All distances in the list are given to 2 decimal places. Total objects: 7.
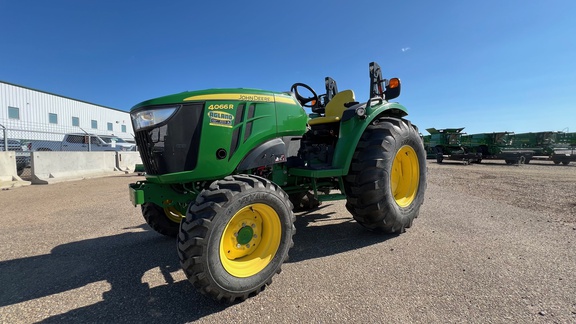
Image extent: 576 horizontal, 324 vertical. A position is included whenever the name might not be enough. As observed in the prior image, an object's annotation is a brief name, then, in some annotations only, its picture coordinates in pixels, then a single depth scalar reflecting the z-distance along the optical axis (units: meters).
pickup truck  10.73
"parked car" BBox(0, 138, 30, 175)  8.56
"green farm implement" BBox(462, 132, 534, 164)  17.70
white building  17.81
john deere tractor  1.98
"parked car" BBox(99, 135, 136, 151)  15.28
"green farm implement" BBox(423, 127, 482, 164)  19.09
